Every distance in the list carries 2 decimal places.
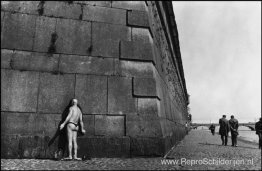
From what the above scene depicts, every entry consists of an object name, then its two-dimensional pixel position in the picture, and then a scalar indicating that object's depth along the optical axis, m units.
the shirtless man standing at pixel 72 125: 5.52
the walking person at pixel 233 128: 12.09
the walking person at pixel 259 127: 10.85
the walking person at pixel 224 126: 13.34
